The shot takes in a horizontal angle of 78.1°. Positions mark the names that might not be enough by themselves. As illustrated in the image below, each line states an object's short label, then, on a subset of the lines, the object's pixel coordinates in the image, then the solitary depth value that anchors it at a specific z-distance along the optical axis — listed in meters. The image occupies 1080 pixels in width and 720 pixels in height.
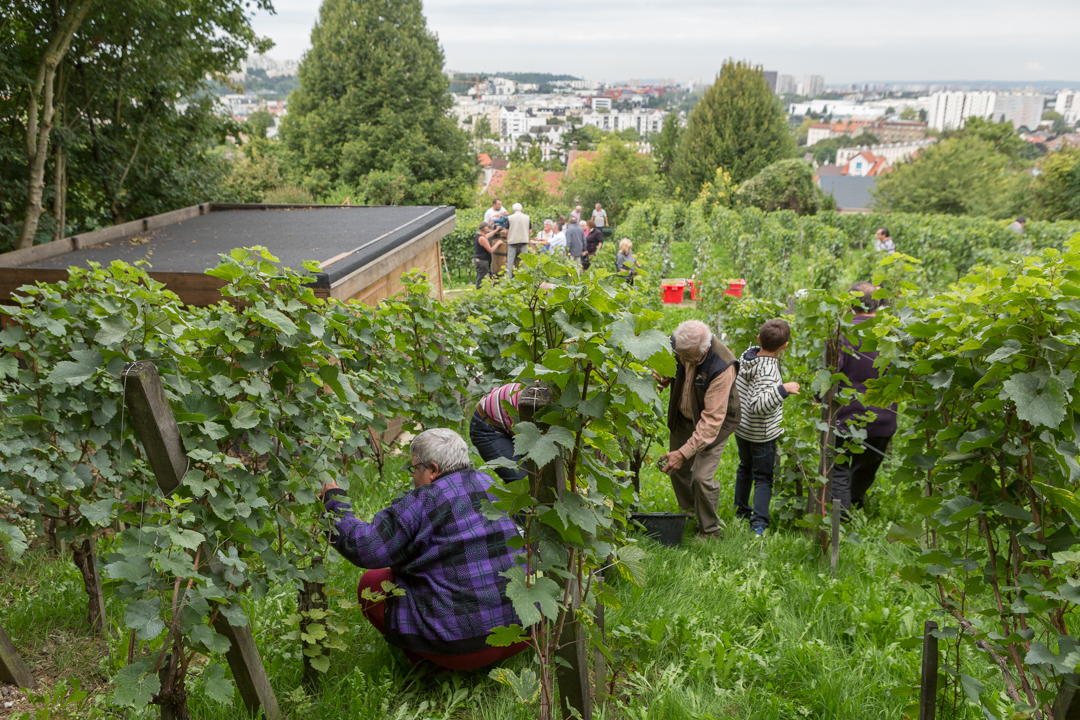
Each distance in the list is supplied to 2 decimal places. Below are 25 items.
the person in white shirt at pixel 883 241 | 15.30
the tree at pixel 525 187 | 44.00
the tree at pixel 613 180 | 43.41
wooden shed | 5.67
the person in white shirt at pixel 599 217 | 19.28
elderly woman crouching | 2.91
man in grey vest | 4.39
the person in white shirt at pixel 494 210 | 15.32
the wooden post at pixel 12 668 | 2.86
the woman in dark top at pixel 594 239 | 18.52
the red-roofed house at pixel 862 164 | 144.00
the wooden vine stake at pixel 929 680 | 2.45
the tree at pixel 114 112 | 8.78
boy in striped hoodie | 4.59
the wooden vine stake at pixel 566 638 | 2.02
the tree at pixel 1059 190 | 38.12
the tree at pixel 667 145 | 62.57
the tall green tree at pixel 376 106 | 37.09
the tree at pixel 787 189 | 39.28
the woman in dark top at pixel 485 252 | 14.55
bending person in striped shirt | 4.11
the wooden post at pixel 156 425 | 2.06
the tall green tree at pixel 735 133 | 52.84
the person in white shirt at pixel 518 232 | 14.22
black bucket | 4.46
